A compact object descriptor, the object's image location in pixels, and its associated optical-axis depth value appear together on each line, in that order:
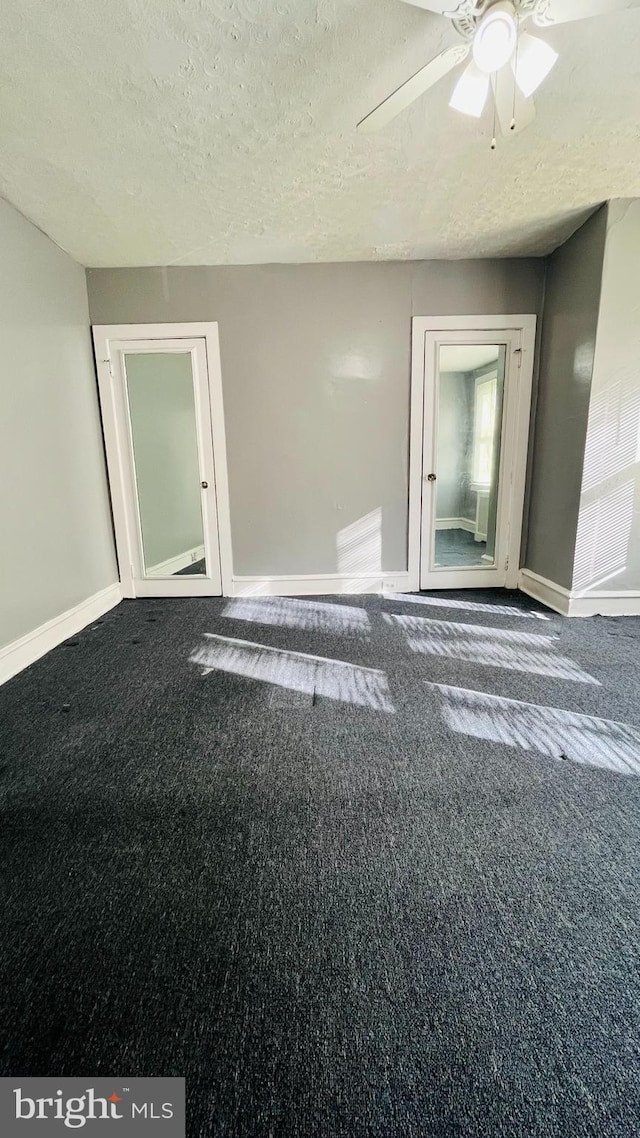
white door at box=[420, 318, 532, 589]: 3.47
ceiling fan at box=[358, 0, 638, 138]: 1.36
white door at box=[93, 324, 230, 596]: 3.42
